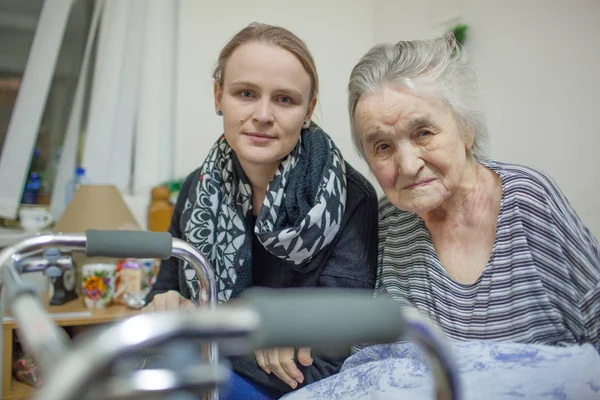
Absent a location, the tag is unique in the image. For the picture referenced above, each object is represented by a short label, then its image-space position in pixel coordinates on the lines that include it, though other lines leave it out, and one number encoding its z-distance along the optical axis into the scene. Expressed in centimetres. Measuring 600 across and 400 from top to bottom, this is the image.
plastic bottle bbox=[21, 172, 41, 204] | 210
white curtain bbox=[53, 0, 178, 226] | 209
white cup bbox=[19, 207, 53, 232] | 199
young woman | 101
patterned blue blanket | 64
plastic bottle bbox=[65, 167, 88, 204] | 205
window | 211
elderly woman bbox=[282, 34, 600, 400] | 68
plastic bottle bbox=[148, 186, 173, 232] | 204
